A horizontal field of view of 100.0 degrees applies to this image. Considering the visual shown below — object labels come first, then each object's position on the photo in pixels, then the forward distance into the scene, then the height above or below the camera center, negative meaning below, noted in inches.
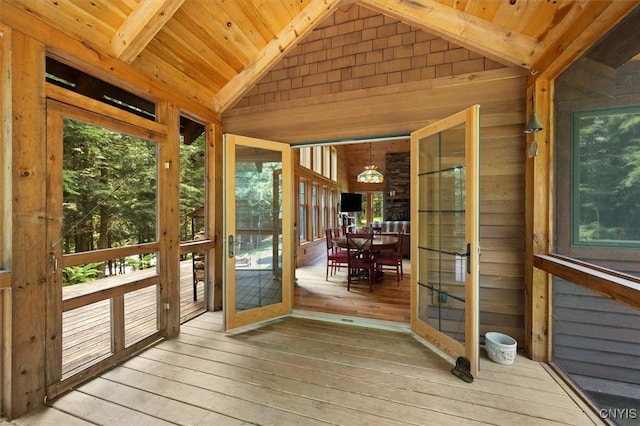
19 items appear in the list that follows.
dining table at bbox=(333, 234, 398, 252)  172.6 -20.5
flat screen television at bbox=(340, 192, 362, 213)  396.2 +15.1
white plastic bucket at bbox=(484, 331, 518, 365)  92.4 -47.7
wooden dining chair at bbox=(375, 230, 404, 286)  179.7 -32.9
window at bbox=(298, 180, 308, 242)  265.5 +2.3
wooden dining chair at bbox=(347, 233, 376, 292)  172.1 -29.3
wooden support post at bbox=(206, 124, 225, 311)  140.2 +3.8
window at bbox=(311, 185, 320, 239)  296.8 -0.9
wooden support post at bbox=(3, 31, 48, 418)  67.7 -4.8
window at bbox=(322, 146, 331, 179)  335.4 +65.2
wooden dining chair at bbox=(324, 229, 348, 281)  201.6 -33.3
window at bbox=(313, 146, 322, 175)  300.2 +60.8
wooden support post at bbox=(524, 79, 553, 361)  92.3 -3.0
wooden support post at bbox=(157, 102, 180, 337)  108.8 -2.5
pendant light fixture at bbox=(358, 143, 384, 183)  298.5 +40.3
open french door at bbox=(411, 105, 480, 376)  85.9 -8.3
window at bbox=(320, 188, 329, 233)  330.8 +2.8
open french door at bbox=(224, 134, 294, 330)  119.0 -8.7
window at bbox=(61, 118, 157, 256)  83.9 +8.5
